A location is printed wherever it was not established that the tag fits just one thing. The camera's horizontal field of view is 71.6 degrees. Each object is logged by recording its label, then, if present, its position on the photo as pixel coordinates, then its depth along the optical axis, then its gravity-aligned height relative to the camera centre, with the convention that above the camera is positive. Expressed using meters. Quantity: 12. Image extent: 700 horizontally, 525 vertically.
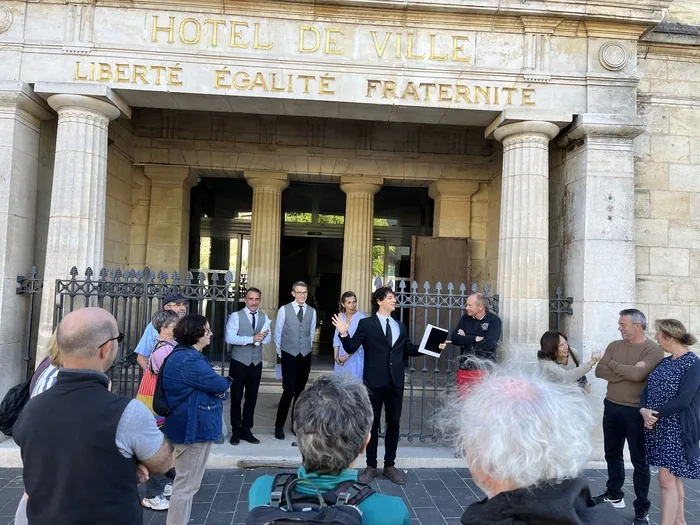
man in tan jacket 4.19 -0.95
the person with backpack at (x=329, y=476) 1.47 -0.66
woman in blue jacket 3.41 -0.92
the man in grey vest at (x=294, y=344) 5.89 -0.76
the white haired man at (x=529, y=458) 1.42 -0.50
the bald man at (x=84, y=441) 1.89 -0.66
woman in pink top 3.95 -0.67
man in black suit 4.79 -0.76
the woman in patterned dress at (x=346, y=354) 5.74 -0.81
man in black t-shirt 5.28 -0.48
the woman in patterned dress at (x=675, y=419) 3.75 -0.98
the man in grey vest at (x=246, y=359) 5.67 -0.93
